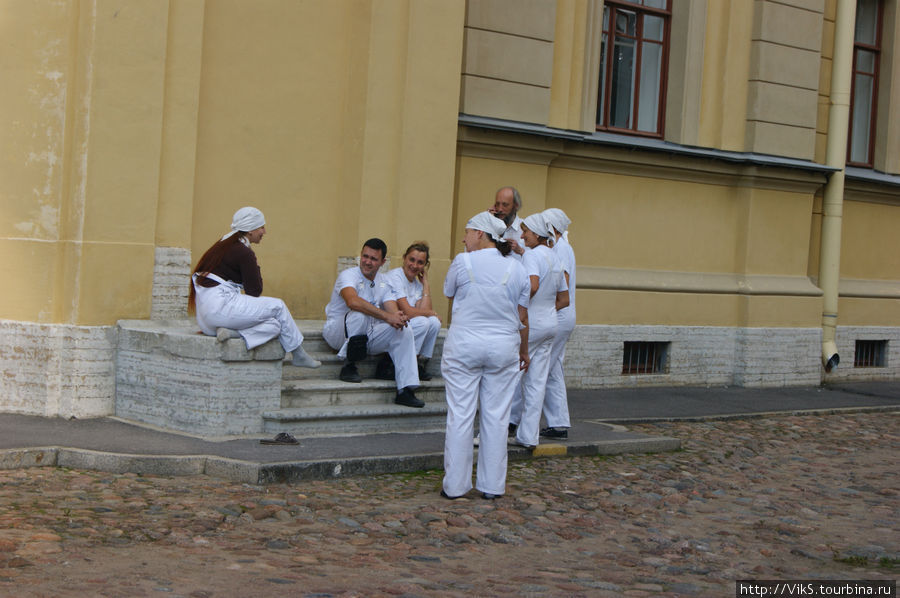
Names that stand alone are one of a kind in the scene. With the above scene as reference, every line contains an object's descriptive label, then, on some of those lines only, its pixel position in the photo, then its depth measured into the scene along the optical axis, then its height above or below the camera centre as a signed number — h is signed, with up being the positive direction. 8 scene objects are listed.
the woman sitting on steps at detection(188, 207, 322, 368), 17.37 -0.39
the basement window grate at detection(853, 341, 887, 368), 31.55 -0.91
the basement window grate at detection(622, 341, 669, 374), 26.97 -0.99
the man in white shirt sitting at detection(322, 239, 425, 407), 19.14 -0.56
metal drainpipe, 29.77 +1.32
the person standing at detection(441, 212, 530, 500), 14.98 -0.65
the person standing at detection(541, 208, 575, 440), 18.69 -0.86
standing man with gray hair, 19.05 +0.47
